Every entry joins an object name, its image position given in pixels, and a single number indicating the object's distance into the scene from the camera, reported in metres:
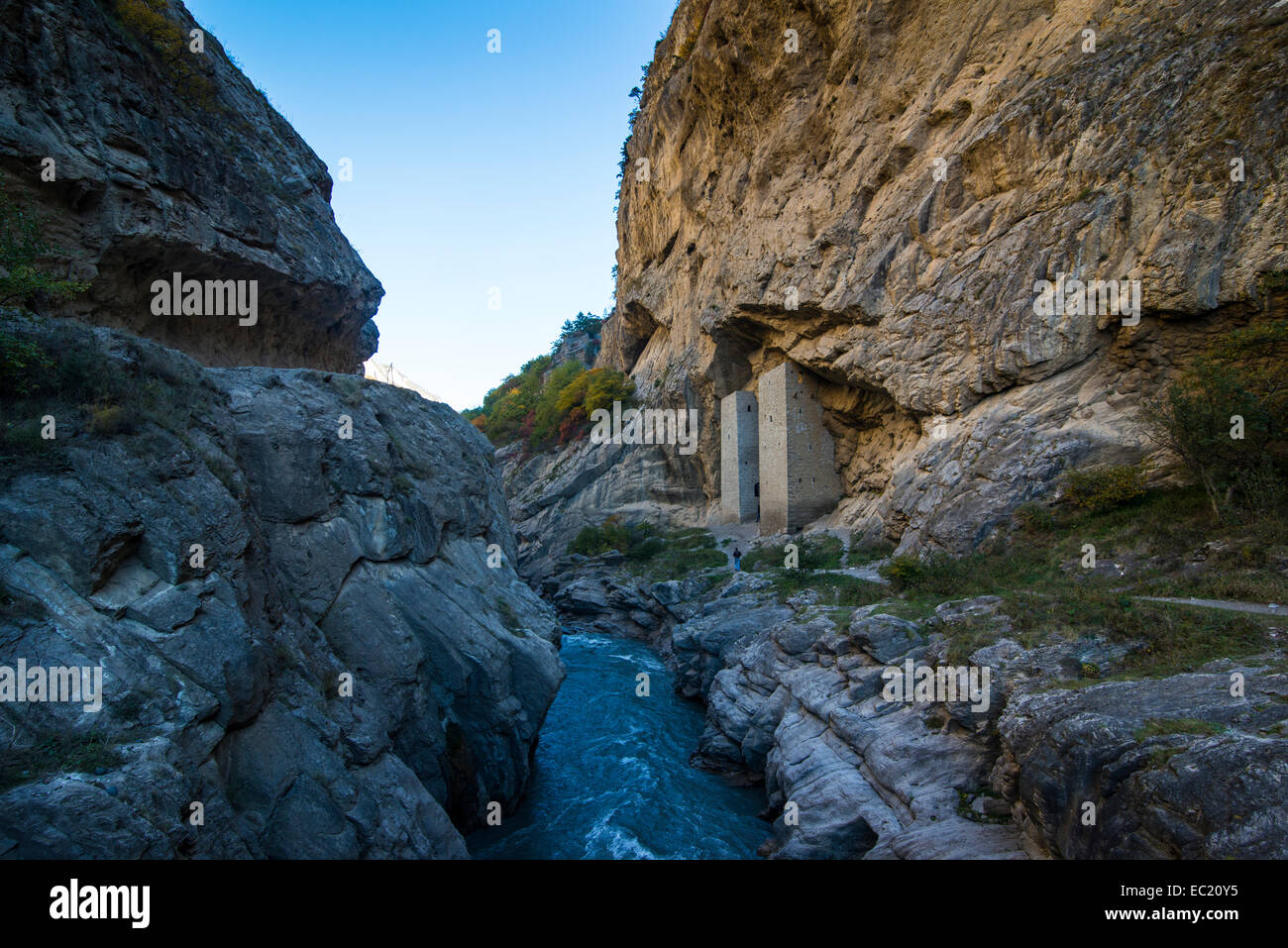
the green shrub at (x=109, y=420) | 6.86
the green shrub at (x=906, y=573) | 16.31
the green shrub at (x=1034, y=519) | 15.45
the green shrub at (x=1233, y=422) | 12.45
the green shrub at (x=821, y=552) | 23.41
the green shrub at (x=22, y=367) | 6.63
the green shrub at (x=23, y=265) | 7.46
